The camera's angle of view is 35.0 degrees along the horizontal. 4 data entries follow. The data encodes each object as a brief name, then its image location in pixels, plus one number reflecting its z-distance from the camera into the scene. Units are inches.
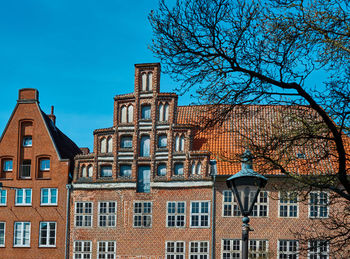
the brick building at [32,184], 1283.2
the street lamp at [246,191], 432.5
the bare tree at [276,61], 421.1
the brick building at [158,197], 1209.4
